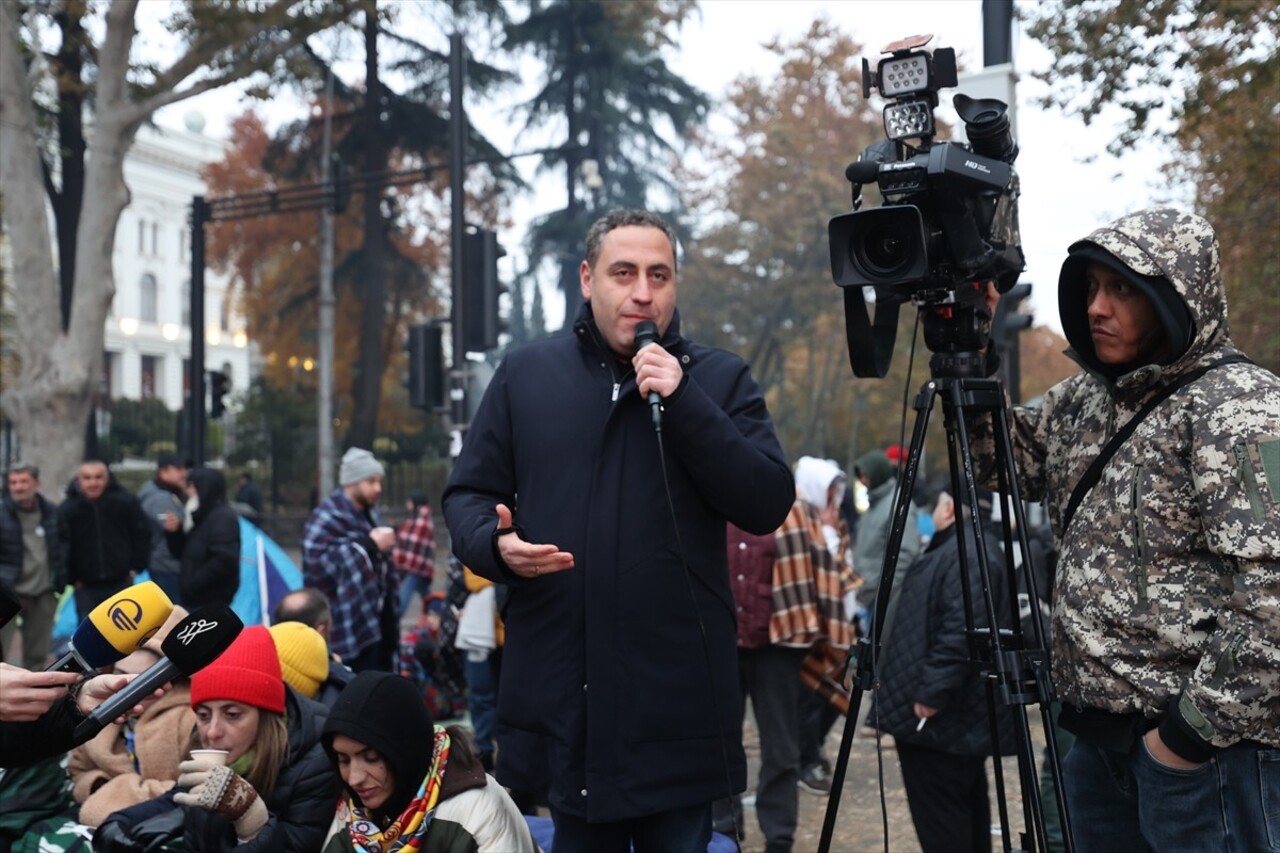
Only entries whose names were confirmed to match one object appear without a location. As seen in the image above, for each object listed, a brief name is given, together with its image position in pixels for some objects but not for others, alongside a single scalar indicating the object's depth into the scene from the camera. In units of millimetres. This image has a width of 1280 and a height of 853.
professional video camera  3006
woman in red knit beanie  3816
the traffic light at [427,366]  12500
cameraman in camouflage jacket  2537
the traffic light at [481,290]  11984
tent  8469
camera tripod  2820
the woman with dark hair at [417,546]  11617
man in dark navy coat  2840
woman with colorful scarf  3592
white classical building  67500
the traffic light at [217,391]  19250
